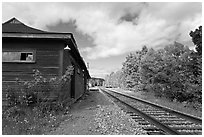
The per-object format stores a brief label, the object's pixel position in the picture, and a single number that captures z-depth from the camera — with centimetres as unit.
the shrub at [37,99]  739
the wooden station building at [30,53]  851
